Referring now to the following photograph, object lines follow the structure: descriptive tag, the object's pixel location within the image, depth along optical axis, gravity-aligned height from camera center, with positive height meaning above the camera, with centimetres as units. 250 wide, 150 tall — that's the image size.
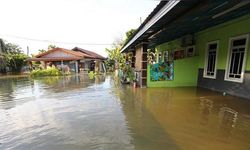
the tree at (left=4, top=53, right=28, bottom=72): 1634 +92
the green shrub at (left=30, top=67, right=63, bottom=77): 1235 -58
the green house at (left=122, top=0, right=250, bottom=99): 282 +100
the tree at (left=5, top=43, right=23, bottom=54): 3002 +574
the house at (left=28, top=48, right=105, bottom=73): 1474 +115
